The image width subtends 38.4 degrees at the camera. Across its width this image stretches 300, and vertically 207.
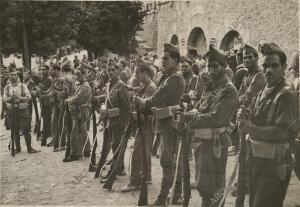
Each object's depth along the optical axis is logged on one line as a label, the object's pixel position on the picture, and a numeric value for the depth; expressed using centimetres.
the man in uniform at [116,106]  650
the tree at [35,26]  712
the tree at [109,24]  970
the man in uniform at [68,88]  835
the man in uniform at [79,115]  798
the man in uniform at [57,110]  916
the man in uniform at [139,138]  602
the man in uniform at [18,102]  873
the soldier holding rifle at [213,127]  435
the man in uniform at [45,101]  978
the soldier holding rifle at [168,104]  527
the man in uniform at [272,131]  364
